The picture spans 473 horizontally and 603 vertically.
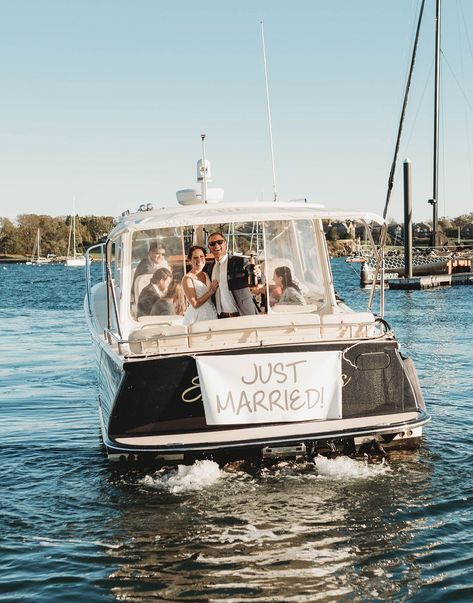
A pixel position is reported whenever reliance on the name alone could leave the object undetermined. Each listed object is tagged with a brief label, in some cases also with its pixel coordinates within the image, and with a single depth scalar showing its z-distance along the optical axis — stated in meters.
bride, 9.85
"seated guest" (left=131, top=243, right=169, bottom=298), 10.33
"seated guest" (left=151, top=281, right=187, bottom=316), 10.36
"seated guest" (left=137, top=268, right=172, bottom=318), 10.32
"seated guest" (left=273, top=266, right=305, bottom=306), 10.09
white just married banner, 8.27
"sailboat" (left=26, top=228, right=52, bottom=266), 144.38
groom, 9.76
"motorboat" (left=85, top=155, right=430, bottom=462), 8.31
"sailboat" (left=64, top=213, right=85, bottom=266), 126.62
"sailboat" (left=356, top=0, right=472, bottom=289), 46.88
